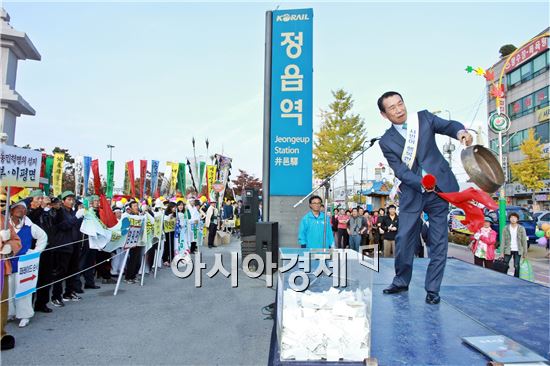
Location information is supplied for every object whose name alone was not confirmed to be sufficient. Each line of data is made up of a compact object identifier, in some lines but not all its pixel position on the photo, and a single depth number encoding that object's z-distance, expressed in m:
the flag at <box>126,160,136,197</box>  17.14
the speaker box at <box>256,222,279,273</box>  8.12
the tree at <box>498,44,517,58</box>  36.19
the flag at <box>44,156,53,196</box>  13.42
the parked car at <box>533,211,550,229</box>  18.03
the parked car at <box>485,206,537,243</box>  15.16
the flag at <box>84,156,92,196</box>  16.56
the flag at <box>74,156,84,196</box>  16.98
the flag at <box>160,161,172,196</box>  18.95
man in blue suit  3.33
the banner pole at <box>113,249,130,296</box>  6.64
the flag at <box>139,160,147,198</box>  17.88
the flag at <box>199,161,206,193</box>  20.85
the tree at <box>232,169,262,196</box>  46.70
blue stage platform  2.17
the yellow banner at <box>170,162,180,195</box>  19.22
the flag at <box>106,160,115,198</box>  18.07
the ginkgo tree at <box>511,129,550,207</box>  26.45
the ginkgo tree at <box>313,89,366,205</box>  29.23
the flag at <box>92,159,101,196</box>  16.12
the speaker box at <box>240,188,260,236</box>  11.72
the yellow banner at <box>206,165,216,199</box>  20.53
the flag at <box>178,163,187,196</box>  19.62
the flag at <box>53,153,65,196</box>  13.34
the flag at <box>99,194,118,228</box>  7.15
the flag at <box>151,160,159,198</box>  18.28
